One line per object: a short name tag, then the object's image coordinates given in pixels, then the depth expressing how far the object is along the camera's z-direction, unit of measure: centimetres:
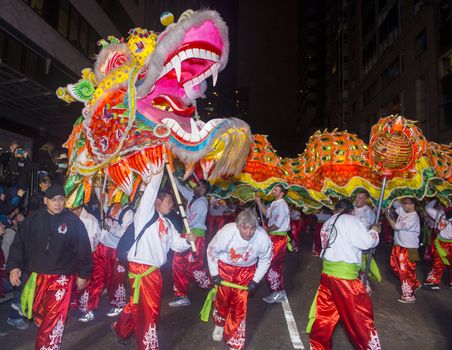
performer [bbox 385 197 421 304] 686
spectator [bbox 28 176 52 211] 559
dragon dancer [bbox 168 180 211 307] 637
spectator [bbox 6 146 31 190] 714
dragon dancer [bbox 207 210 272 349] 429
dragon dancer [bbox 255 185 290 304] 659
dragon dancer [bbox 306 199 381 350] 396
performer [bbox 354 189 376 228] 703
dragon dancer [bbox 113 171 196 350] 374
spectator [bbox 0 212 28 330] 501
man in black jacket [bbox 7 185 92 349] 353
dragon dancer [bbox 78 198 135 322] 562
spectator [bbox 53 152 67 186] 614
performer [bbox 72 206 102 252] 538
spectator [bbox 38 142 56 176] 763
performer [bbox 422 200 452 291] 770
